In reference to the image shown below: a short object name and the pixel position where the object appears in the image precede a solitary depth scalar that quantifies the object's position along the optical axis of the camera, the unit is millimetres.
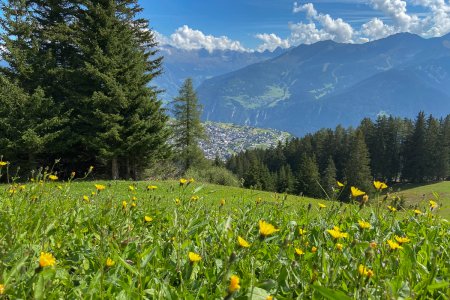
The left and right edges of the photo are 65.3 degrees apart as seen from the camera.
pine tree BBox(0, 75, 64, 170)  18375
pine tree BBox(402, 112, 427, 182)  64625
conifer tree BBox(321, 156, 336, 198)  53762
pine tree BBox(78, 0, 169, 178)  19312
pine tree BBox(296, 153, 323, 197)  49469
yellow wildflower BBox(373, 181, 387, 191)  2388
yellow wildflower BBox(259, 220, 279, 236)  1280
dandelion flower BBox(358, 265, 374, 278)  1209
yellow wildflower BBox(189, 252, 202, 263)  1426
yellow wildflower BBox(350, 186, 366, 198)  2369
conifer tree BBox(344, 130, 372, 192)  53062
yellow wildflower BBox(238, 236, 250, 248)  1249
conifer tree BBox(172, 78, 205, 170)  35031
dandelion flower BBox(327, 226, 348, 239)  1637
